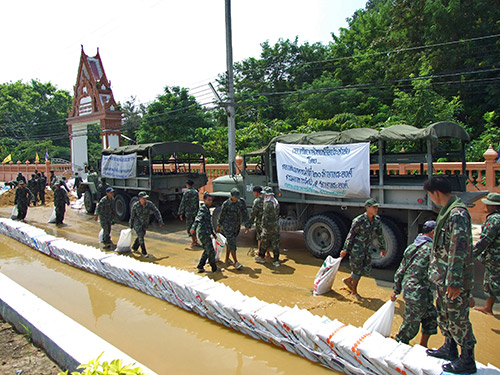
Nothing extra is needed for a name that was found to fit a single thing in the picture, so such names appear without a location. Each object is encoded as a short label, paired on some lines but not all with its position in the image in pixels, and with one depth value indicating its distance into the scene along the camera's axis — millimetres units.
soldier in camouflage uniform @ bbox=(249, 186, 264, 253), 7152
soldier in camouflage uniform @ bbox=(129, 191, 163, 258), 8031
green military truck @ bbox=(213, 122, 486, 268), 6219
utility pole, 13344
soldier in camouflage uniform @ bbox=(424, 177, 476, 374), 2965
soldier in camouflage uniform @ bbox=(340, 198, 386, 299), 5137
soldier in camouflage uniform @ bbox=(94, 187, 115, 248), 8898
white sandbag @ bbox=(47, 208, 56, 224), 12508
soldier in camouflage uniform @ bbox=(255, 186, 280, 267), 6910
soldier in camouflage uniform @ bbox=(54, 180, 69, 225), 12106
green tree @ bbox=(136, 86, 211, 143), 25516
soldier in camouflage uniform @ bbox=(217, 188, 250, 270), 6949
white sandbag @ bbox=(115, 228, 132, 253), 8211
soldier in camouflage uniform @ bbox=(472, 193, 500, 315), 4543
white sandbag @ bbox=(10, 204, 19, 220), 13473
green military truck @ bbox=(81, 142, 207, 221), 11086
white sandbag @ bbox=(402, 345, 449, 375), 2959
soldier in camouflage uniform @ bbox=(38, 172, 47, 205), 17342
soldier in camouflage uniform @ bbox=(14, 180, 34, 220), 12867
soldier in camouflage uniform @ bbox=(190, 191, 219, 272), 6551
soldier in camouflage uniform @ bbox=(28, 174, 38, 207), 17156
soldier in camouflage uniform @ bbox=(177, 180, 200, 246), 8734
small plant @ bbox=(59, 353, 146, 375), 2158
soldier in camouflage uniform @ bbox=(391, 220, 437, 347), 3568
